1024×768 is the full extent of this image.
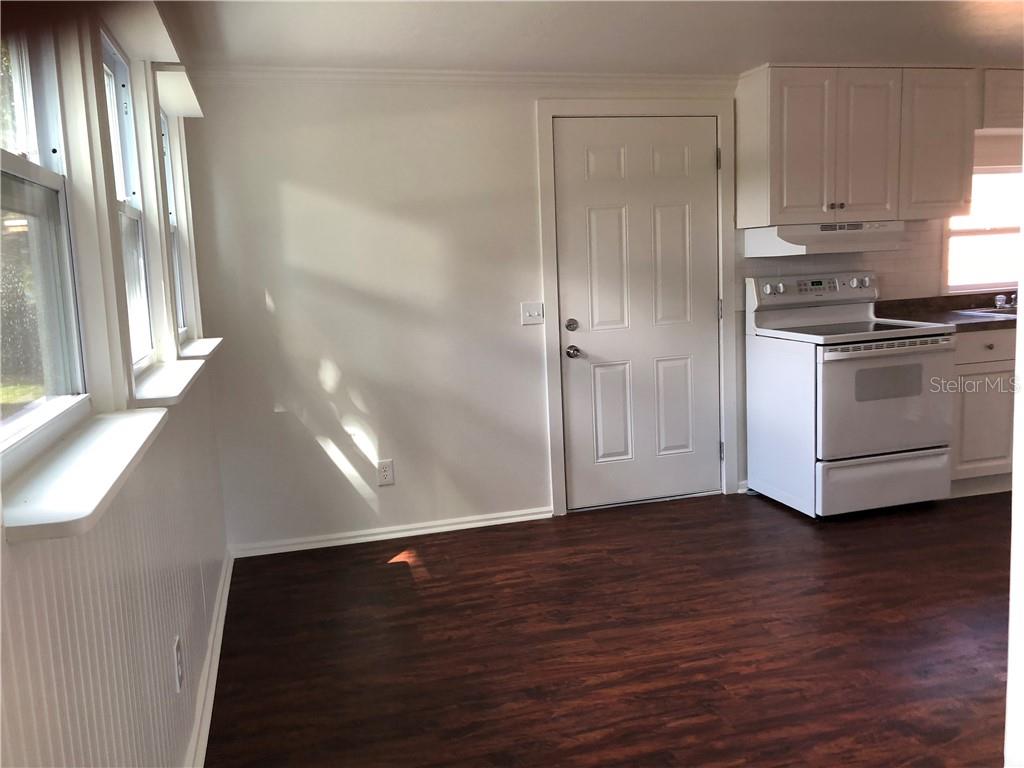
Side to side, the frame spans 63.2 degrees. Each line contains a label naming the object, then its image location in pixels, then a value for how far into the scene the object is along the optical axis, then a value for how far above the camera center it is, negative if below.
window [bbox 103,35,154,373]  2.22 +0.30
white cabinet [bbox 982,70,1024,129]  4.17 +0.86
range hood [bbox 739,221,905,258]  4.00 +0.18
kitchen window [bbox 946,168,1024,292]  4.80 +0.20
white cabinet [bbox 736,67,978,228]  3.94 +0.63
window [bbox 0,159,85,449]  1.27 +0.01
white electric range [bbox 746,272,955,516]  3.88 -0.63
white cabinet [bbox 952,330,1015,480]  4.19 -0.69
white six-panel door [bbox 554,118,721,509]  4.08 -0.09
